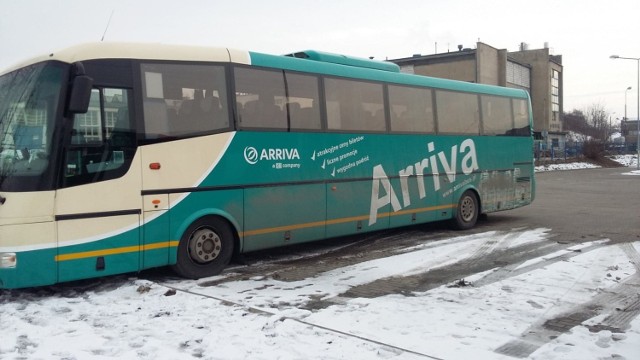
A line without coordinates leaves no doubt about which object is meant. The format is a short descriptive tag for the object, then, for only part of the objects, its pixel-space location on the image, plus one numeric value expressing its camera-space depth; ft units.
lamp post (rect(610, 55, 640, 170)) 144.56
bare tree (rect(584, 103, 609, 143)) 260.42
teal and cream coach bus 20.81
